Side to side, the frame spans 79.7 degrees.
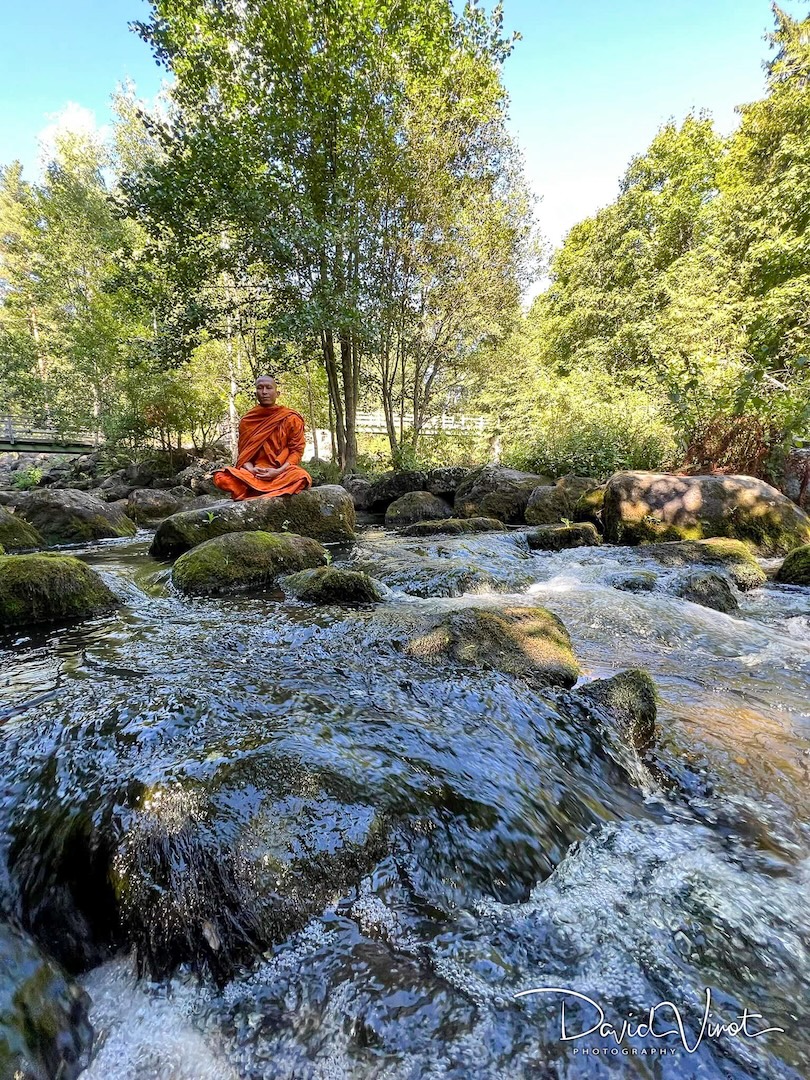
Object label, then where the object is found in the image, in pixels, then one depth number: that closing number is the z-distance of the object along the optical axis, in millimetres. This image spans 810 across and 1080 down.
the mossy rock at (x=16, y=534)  6789
